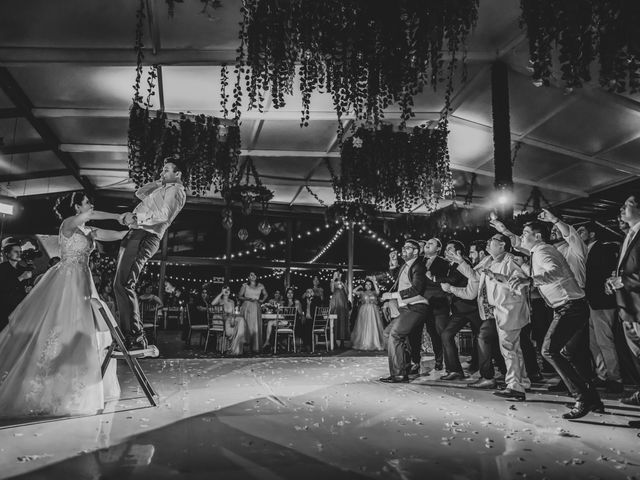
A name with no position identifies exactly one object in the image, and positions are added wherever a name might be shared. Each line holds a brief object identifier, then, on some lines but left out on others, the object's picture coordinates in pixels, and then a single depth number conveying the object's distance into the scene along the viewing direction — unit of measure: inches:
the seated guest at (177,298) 552.9
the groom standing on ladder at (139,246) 122.4
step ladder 118.6
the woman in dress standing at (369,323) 352.8
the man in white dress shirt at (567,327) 113.0
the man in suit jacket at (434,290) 199.8
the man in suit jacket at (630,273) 108.7
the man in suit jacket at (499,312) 143.9
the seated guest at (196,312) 346.3
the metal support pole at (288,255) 543.2
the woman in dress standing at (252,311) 314.5
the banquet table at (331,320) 339.6
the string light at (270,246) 538.4
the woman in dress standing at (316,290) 404.5
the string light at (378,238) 573.3
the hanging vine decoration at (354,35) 141.9
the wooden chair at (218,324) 305.6
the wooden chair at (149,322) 320.2
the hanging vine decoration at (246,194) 342.0
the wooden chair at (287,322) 318.7
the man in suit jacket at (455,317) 182.7
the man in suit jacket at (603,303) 164.7
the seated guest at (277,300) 368.1
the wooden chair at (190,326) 330.3
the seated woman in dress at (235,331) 298.7
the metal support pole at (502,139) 206.8
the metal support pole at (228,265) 521.3
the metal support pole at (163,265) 500.1
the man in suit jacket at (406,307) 169.3
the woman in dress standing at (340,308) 376.5
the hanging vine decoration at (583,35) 130.1
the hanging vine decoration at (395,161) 286.5
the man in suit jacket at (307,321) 374.6
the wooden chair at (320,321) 340.6
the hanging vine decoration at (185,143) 263.1
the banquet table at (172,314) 542.5
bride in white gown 107.1
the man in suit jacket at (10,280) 178.7
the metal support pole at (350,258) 540.2
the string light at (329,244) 567.5
